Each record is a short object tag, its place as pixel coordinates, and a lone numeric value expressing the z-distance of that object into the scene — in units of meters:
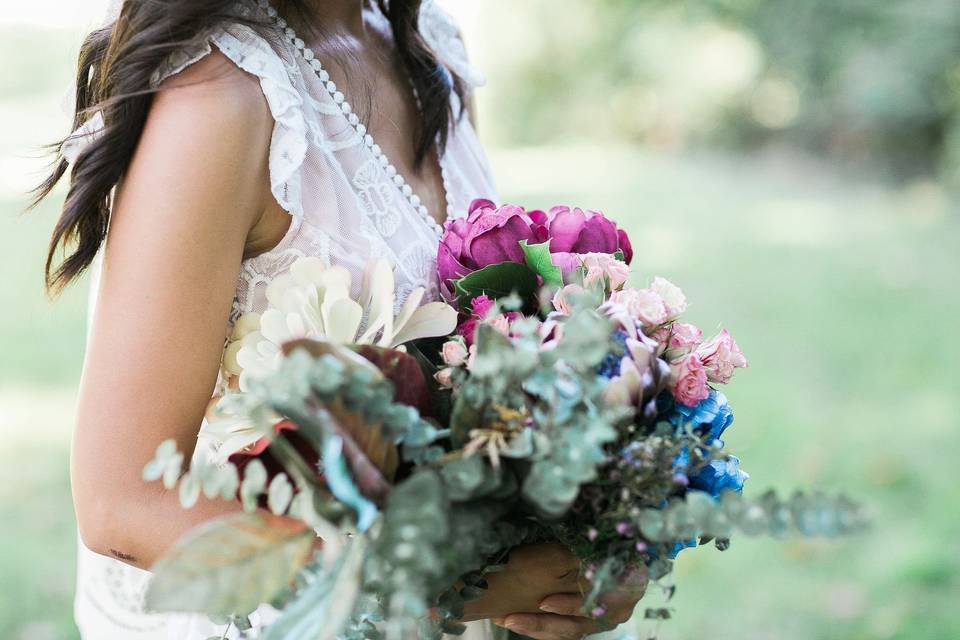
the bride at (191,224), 1.21
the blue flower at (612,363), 1.04
